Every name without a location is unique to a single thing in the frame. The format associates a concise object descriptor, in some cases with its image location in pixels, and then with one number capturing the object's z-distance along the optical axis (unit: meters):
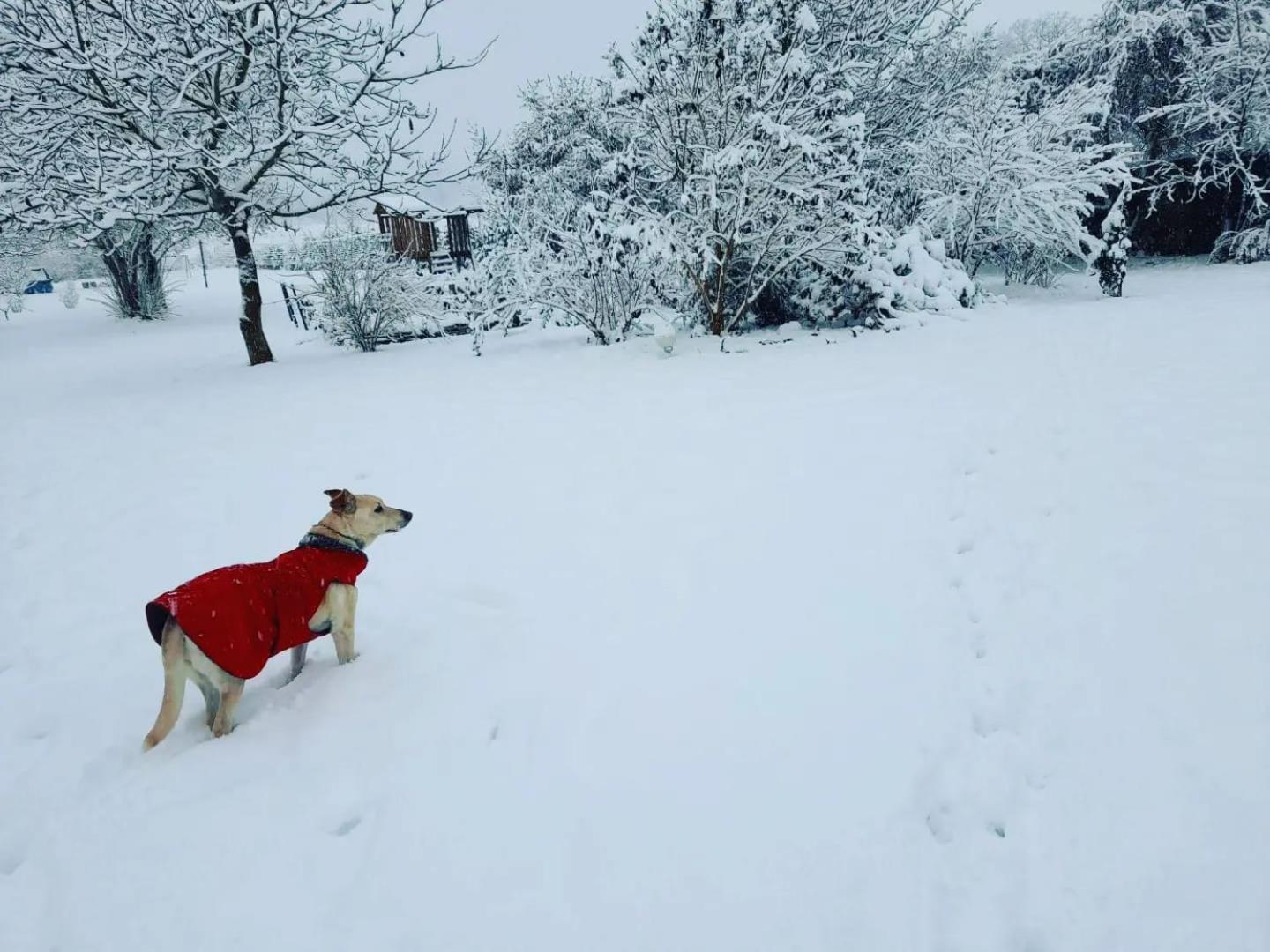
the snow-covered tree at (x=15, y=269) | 17.46
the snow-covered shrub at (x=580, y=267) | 8.77
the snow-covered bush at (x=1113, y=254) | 10.96
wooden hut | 19.69
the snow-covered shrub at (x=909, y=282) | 9.25
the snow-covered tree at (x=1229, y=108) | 13.78
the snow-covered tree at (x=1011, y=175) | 10.93
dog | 2.16
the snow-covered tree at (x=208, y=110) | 7.61
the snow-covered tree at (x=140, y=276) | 16.80
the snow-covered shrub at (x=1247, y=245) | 13.90
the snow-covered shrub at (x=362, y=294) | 10.30
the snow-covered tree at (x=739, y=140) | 7.79
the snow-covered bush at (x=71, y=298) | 21.75
